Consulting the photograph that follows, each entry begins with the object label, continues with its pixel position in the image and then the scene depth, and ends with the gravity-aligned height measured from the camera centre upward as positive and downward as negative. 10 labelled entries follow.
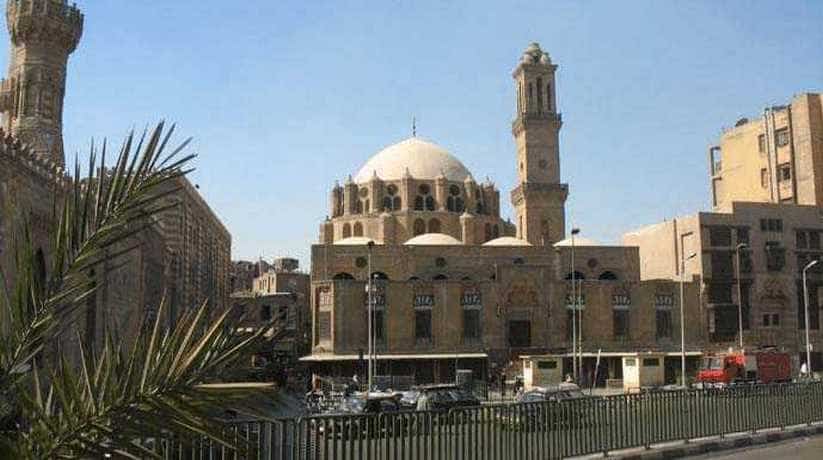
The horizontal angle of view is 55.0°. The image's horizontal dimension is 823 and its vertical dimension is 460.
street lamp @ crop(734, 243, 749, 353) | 53.21 +1.56
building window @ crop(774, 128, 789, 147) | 63.75 +15.19
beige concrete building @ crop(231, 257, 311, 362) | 60.29 +3.89
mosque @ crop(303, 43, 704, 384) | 52.09 +3.11
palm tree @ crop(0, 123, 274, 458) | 3.36 -0.14
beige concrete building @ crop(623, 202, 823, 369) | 55.81 +4.04
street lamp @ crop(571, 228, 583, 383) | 41.12 +0.53
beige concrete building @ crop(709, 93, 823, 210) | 61.41 +13.97
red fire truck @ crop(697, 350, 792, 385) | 39.03 -2.14
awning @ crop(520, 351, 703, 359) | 51.01 -1.83
